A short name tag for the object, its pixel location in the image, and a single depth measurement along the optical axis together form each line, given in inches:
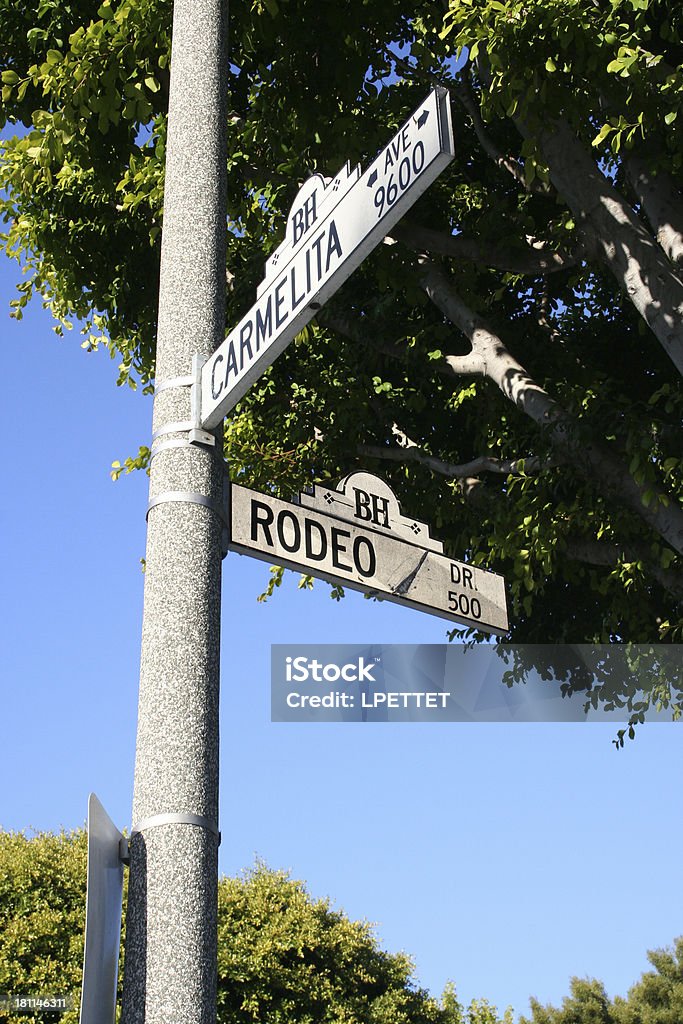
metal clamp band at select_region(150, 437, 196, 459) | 145.4
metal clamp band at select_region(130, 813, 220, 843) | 124.0
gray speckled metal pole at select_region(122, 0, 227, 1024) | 120.3
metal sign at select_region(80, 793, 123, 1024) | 117.3
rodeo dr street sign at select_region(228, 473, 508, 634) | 154.3
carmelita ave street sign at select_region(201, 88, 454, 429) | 132.6
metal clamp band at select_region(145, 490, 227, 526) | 141.5
